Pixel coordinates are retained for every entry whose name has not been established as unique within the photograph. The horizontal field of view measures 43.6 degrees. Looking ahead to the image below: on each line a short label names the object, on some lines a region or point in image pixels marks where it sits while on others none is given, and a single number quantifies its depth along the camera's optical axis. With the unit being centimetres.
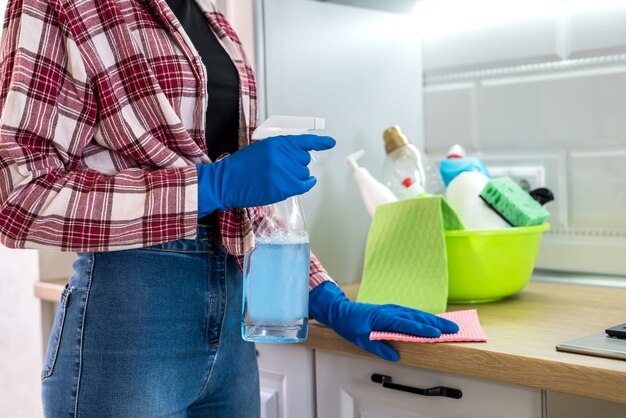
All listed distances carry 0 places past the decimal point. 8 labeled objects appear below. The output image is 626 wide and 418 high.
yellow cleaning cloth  125
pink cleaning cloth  103
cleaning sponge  132
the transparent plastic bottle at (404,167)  151
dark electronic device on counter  98
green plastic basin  129
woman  89
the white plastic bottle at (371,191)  142
